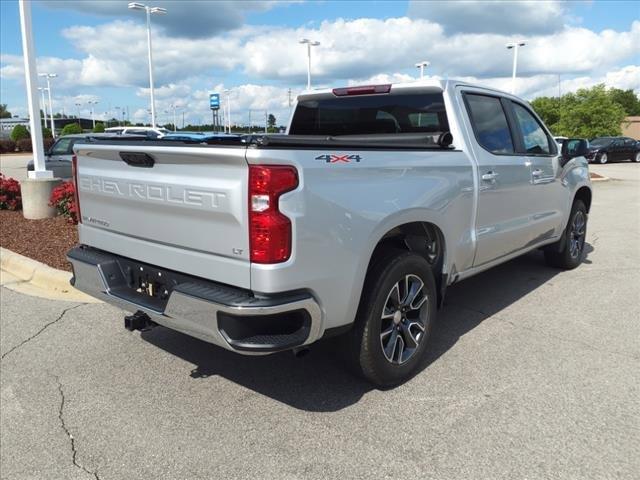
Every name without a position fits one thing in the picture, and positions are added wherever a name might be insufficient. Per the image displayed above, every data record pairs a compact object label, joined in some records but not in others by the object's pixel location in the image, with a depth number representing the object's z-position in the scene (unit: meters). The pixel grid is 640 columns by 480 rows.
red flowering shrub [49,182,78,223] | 8.66
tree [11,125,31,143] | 49.34
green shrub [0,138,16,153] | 45.09
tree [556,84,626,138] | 36.12
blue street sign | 41.11
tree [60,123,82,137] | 47.02
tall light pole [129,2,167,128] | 27.42
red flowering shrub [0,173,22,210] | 9.94
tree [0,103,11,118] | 126.85
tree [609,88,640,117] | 94.72
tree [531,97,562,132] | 53.24
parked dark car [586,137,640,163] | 30.33
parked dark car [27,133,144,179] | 12.73
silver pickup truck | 2.71
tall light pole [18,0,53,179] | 8.90
